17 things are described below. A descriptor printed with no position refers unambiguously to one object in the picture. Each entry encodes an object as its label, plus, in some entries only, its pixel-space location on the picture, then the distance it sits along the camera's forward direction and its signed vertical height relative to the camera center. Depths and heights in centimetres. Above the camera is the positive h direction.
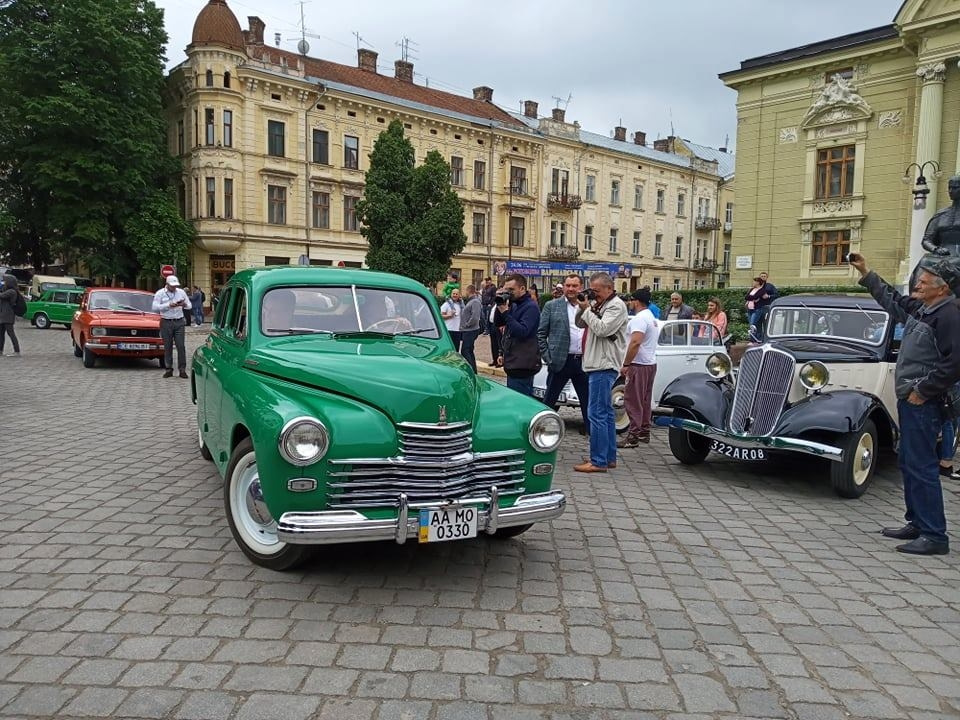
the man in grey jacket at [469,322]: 1451 -37
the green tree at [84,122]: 3297 +821
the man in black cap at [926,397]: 502 -61
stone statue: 921 +106
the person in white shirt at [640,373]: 842 -80
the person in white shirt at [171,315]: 1310 -28
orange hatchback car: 1440 -56
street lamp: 1544 +248
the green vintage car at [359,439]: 393 -79
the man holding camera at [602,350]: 702 -43
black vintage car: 659 -88
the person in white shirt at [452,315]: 1424 -23
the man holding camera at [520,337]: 795 -36
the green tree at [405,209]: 3728 +484
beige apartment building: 3806 +861
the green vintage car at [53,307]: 2852 -37
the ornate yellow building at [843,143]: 2652 +675
